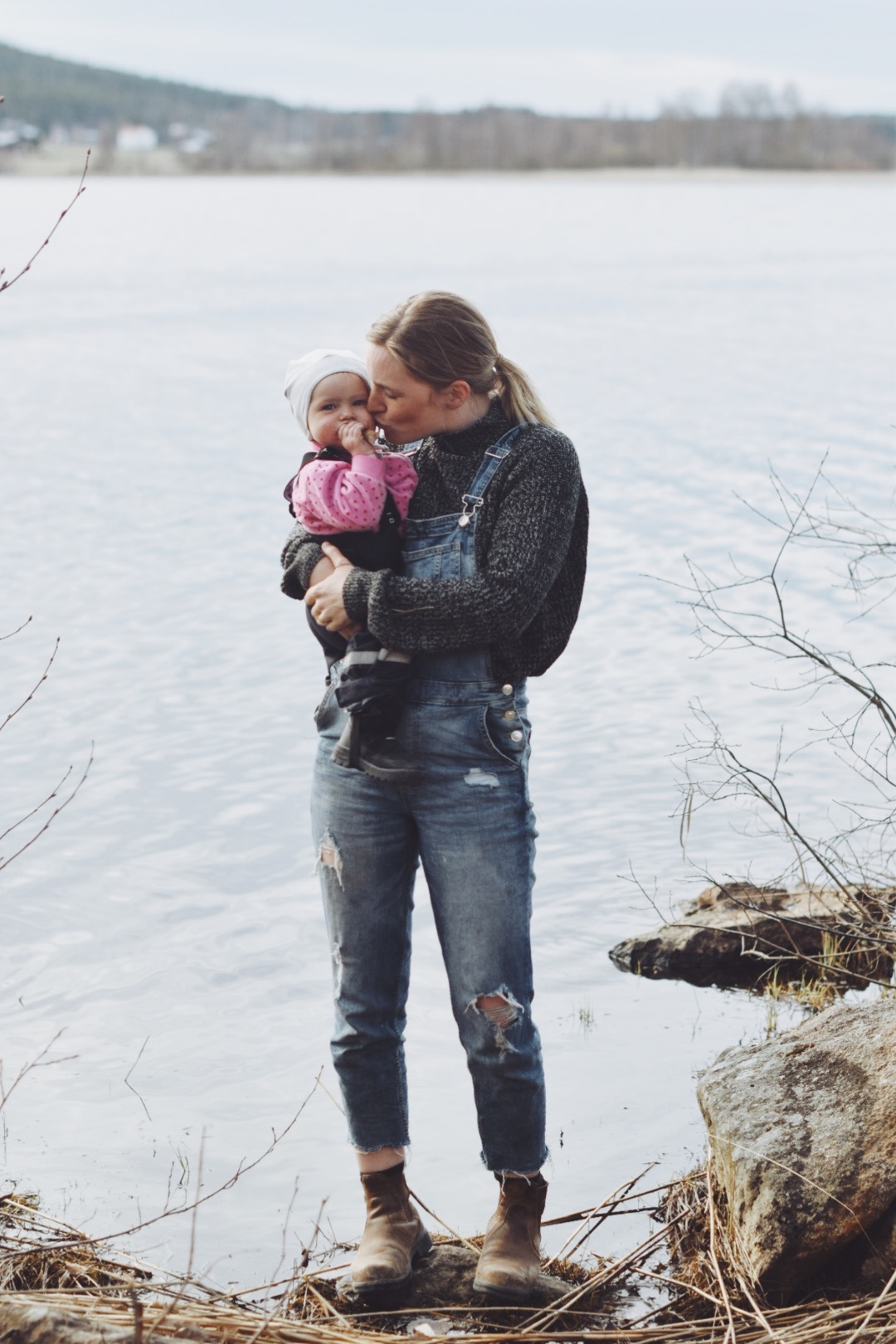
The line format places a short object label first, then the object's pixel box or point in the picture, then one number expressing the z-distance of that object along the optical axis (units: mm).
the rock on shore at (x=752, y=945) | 5191
